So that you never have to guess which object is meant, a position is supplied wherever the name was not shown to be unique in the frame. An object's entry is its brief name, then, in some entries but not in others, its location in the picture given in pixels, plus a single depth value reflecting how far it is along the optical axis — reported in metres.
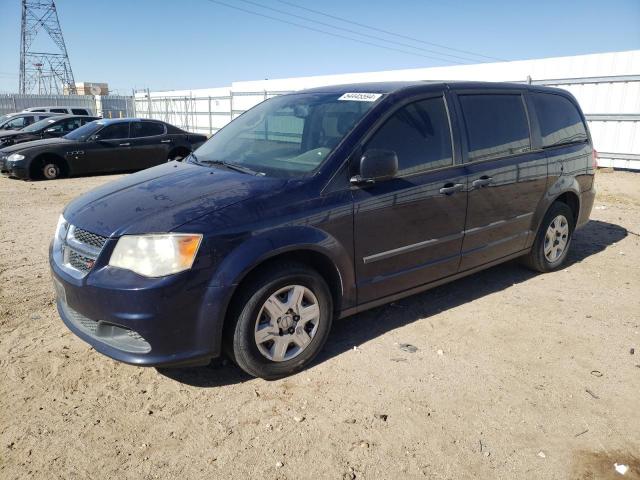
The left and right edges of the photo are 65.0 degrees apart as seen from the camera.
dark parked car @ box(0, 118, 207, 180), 11.38
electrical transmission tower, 49.84
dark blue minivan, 2.78
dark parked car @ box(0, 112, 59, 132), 17.30
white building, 12.41
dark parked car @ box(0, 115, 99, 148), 13.97
